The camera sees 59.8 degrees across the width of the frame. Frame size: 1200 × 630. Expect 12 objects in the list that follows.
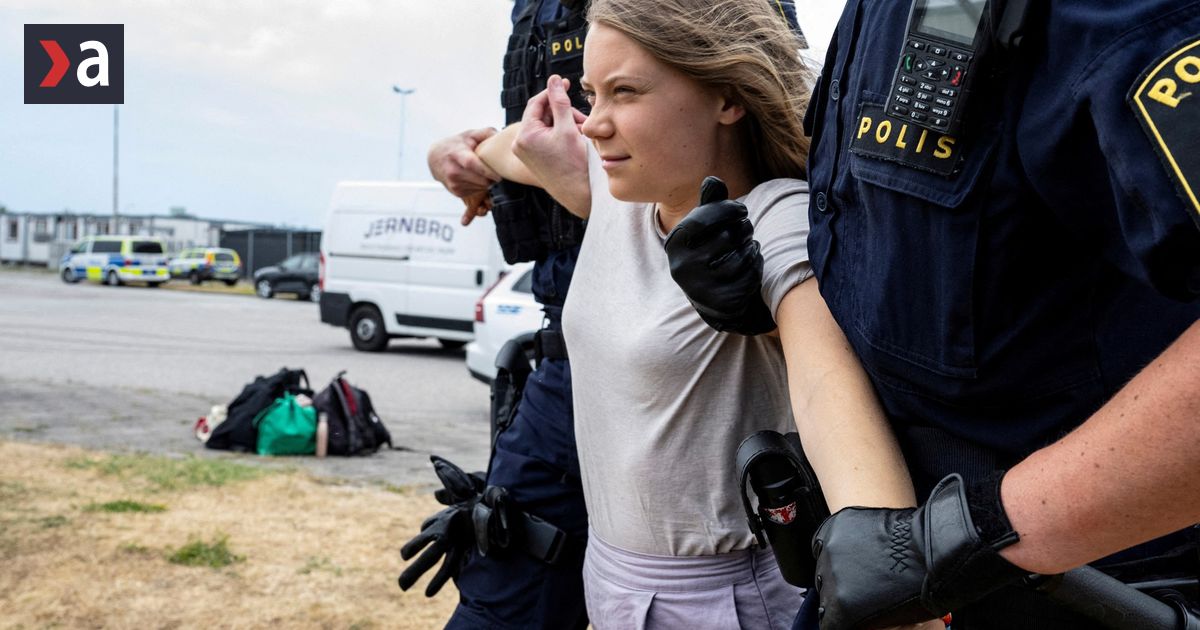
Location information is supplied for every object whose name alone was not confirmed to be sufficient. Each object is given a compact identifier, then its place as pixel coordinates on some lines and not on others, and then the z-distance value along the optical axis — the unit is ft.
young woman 4.78
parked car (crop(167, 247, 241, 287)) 109.91
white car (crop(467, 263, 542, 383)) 29.81
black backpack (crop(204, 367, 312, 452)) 21.74
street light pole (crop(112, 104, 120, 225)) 127.44
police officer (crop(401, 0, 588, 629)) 6.67
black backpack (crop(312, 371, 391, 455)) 21.91
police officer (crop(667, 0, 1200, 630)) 2.55
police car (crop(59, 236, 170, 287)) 103.24
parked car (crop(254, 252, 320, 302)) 87.30
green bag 21.49
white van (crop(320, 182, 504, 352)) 40.45
